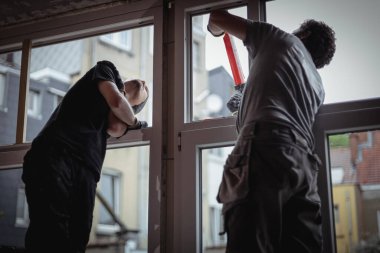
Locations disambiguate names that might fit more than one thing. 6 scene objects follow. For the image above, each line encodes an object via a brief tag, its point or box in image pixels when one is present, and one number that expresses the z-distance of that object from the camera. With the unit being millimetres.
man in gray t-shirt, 1467
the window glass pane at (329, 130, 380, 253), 1955
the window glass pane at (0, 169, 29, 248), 2740
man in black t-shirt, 1915
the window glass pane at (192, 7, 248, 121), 2369
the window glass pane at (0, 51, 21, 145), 2895
